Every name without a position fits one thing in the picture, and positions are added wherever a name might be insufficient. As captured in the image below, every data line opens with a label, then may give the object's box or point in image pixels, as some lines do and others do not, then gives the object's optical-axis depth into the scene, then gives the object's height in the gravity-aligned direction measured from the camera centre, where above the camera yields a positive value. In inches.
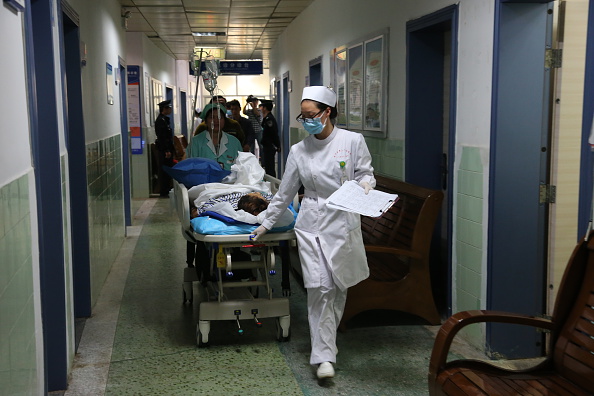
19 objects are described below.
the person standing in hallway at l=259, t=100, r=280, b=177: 438.6 -19.8
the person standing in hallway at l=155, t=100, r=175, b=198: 418.0 -18.1
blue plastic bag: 186.1 -17.8
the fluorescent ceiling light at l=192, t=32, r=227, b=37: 454.6 +48.8
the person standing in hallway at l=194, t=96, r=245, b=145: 259.0 -8.5
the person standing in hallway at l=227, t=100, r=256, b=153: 449.4 -10.4
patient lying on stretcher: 150.5 -23.3
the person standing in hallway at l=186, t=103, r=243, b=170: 226.8 -12.3
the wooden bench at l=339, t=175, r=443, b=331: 164.2 -42.2
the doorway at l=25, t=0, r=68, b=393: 129.8 -15.5
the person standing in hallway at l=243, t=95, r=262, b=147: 496.4 -7.8
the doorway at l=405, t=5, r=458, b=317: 191.8 -1.0
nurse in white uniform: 137.1 -23.8
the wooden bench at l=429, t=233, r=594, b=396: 91.9 -35.0
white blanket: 150.0 -24.1
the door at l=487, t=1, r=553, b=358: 139.7 -13.9
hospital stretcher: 150.6 -41.9
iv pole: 242.9 +14.7
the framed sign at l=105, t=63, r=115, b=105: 245.7 +9.5
